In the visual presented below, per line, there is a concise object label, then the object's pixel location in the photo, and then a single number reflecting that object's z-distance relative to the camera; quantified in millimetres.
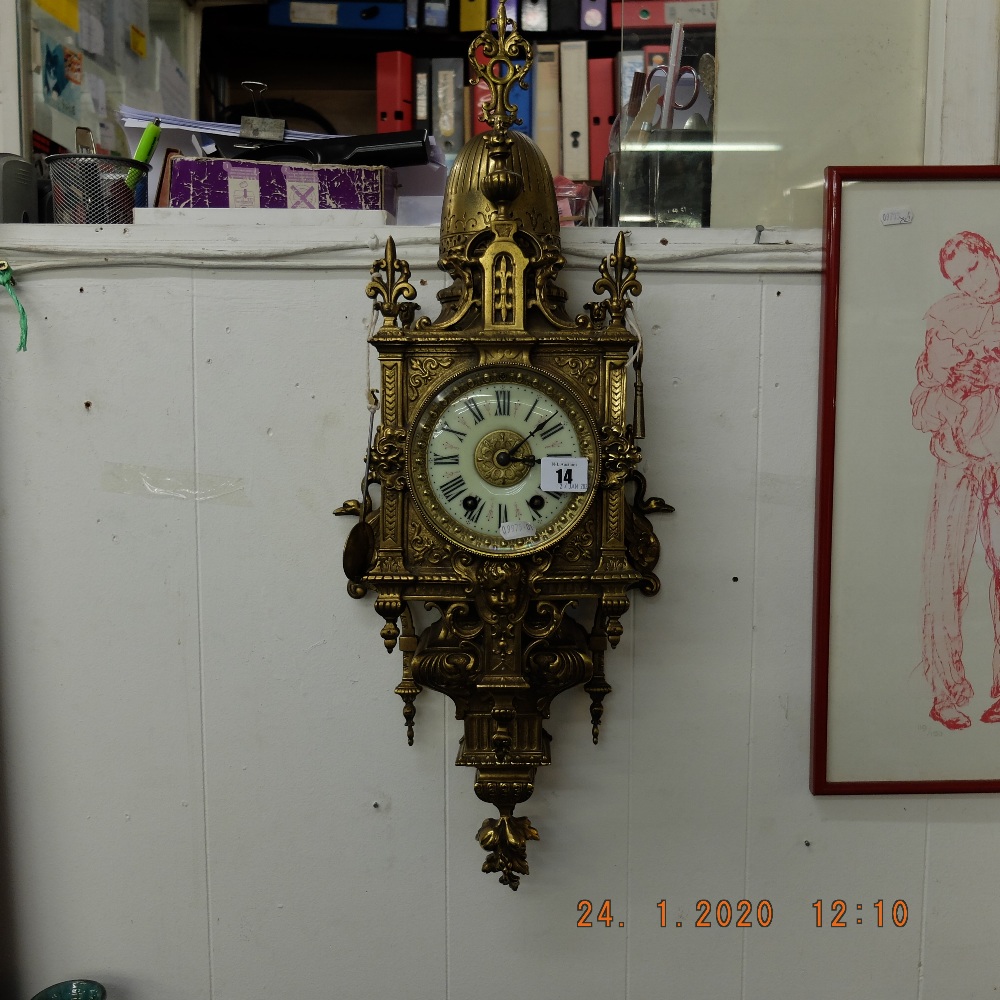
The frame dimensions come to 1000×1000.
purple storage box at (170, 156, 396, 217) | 1114
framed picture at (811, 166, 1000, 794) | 1073
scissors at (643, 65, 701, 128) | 1141
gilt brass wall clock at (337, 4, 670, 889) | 956
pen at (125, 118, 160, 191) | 1115
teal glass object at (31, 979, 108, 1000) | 1090
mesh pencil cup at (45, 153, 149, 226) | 1089
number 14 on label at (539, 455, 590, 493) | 963
